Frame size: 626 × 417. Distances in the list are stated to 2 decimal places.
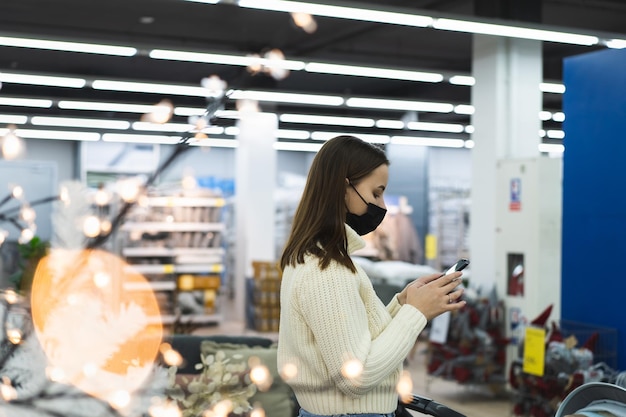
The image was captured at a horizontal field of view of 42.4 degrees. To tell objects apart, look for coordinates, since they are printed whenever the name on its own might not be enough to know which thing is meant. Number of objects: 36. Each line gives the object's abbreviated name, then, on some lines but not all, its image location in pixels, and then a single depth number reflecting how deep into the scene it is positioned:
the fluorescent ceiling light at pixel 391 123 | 11.88
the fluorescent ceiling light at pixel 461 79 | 8.39
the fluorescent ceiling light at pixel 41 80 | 8.07
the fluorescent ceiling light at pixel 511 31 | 5.51
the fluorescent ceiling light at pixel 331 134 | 14.38
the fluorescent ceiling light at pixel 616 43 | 6.55
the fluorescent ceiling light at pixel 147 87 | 8.55
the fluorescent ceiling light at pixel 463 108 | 10.39
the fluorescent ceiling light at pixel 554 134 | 14.01
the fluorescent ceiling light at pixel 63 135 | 13.34
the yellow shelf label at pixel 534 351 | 4.65
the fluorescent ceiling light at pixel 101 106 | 9.13
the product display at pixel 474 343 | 6.02
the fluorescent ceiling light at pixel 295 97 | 9.33
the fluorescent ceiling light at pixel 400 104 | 10.10
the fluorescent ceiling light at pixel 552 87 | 9.53
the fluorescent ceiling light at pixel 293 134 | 14.13
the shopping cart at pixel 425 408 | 2.16
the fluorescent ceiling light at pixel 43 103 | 9.70
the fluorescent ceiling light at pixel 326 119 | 12.03
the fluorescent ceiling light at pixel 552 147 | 15.73
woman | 1.50
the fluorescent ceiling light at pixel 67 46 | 6.58
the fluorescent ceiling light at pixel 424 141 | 14.85
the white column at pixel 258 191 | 11.06
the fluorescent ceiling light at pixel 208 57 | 6.86
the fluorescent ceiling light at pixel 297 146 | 16.88
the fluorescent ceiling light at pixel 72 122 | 11.49
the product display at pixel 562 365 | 4.42
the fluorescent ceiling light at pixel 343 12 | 4.96
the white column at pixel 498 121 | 6.66
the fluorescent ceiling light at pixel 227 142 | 13.54
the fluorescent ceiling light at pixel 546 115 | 11.62
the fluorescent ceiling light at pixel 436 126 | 12.63
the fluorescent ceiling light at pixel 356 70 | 7.48
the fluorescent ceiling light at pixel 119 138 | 11.45
